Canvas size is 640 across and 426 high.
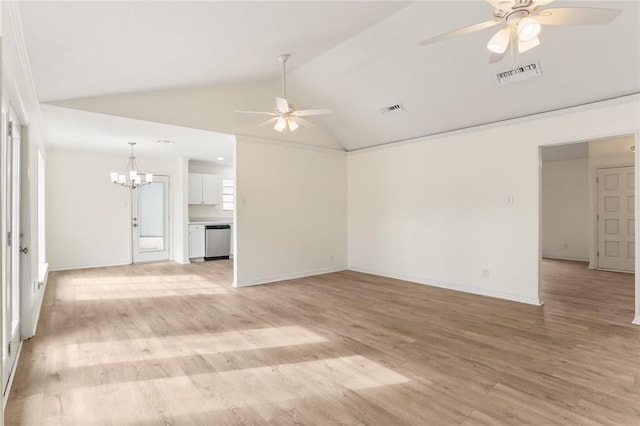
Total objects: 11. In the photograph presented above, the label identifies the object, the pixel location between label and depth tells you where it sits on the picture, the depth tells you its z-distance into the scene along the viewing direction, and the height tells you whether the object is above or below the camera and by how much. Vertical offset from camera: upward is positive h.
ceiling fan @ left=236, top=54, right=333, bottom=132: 4.06 +1.19
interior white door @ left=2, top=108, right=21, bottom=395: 2.55 -0.27
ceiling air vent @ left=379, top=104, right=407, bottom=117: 5.25 +1.58
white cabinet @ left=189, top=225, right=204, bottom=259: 8.12 -0.76
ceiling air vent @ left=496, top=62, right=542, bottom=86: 3.80 +1.58
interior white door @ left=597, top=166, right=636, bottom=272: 6.65 -0.19
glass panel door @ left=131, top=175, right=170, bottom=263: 7.84 -0.26
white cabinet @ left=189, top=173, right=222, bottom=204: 8.45 +0.55
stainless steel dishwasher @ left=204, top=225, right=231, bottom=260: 8.41 -0.80
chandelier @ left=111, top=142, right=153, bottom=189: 6.67 +0.67
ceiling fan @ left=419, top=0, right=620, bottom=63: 2.03 +1.21
